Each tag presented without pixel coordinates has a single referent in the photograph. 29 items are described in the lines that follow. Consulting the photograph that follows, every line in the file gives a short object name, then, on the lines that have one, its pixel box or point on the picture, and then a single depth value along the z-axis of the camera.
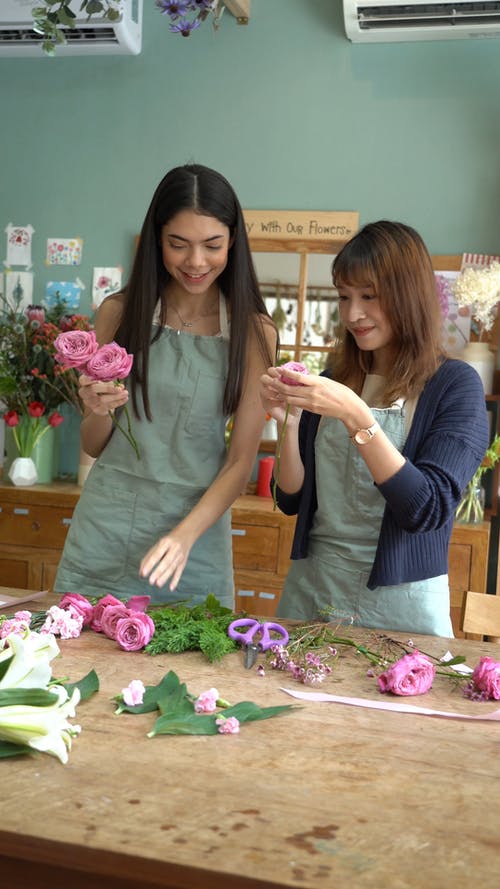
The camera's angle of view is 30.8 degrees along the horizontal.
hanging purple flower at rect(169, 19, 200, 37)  2.04
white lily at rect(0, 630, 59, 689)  1.31
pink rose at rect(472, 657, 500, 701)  1.56
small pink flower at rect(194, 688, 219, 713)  1.42
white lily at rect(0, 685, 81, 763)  1.21
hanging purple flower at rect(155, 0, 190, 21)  1.91
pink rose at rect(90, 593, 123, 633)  1.84
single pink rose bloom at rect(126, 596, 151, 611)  1.87
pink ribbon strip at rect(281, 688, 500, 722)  1.47
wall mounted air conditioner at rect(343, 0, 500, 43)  4.06
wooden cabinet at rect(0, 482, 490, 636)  3.93
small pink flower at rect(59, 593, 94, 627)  1.85
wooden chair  2.13
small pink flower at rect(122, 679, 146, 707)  1.42
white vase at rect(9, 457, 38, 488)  4.51
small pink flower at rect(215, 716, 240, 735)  1.34
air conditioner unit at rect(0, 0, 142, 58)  4.45
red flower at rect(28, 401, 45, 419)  4.53
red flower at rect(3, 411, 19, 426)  4.54
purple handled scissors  1.70
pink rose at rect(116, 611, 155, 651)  1.71
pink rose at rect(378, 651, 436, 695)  1.55
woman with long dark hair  2.25
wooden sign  4.47
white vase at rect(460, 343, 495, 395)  4.21
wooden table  0.96
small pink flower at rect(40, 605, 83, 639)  1.78
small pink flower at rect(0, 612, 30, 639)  1.65
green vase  4.66
